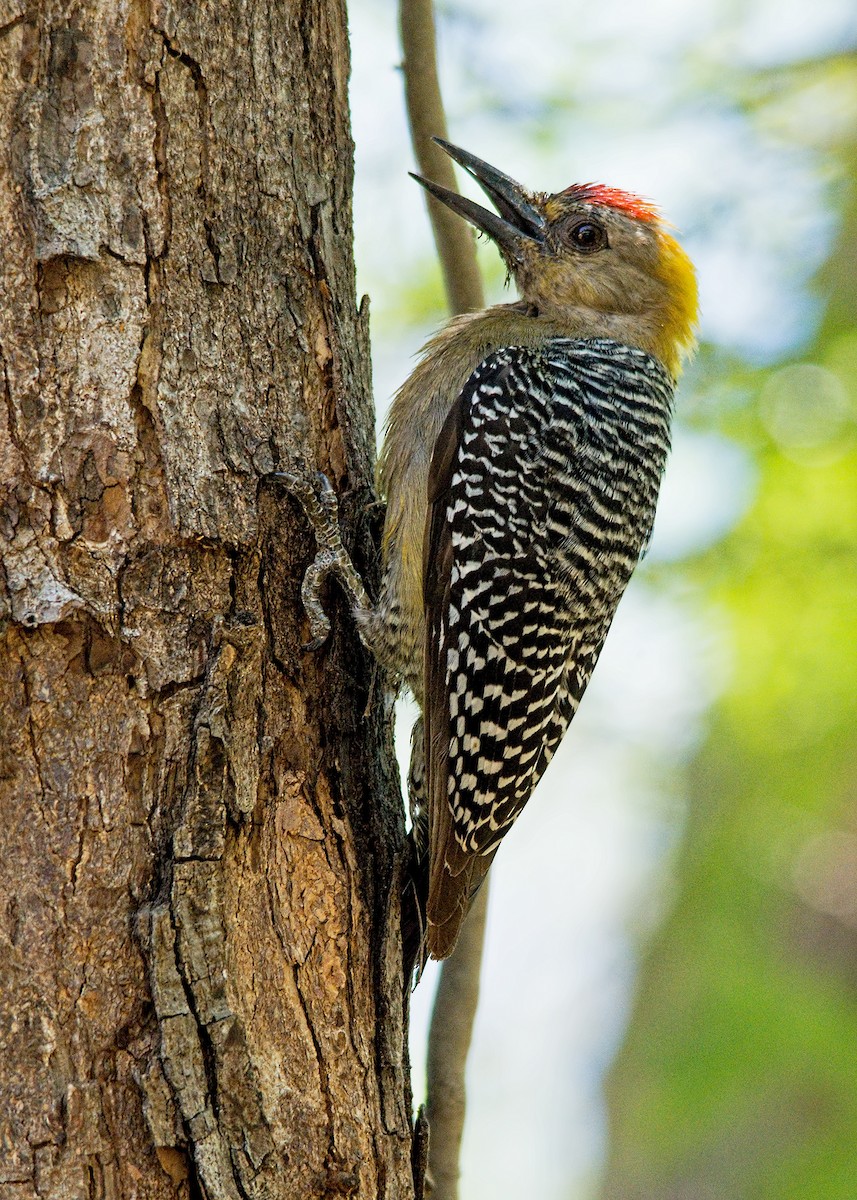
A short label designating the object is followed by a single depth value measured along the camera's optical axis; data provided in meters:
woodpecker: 7.16
